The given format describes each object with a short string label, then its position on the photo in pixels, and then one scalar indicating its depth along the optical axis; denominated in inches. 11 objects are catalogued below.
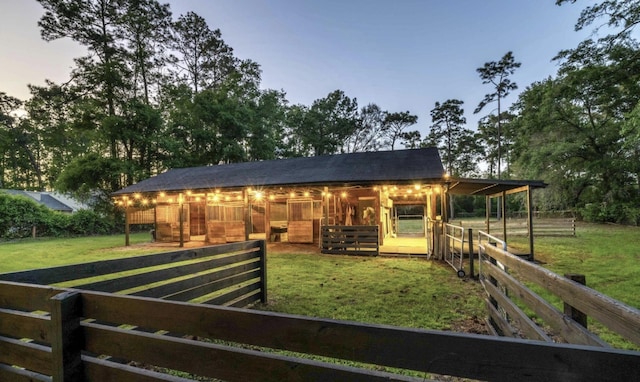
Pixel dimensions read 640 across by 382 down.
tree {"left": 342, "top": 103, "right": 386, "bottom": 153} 1550.2
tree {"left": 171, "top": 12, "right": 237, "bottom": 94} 1120.8
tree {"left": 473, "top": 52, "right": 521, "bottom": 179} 1105.4
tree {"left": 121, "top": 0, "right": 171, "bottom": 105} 958.4
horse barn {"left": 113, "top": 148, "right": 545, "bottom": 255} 409.7
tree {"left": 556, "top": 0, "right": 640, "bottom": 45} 430.9
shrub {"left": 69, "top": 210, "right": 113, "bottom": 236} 741.9
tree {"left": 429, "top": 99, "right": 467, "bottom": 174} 1407.5
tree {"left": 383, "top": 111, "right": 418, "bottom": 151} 1539.1
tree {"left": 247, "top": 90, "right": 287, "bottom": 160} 1096.8
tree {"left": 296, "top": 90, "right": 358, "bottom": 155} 1412.4
